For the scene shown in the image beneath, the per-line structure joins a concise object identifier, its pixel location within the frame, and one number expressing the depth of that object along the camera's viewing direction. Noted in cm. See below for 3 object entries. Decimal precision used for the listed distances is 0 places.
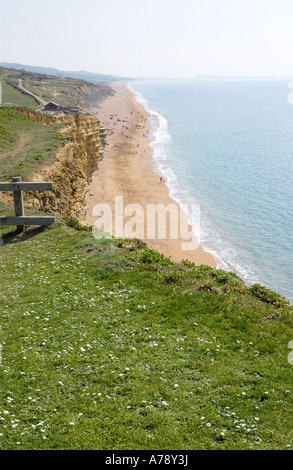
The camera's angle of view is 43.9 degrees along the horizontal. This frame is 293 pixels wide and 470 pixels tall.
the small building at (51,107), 7874
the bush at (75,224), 1615
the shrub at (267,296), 1100
